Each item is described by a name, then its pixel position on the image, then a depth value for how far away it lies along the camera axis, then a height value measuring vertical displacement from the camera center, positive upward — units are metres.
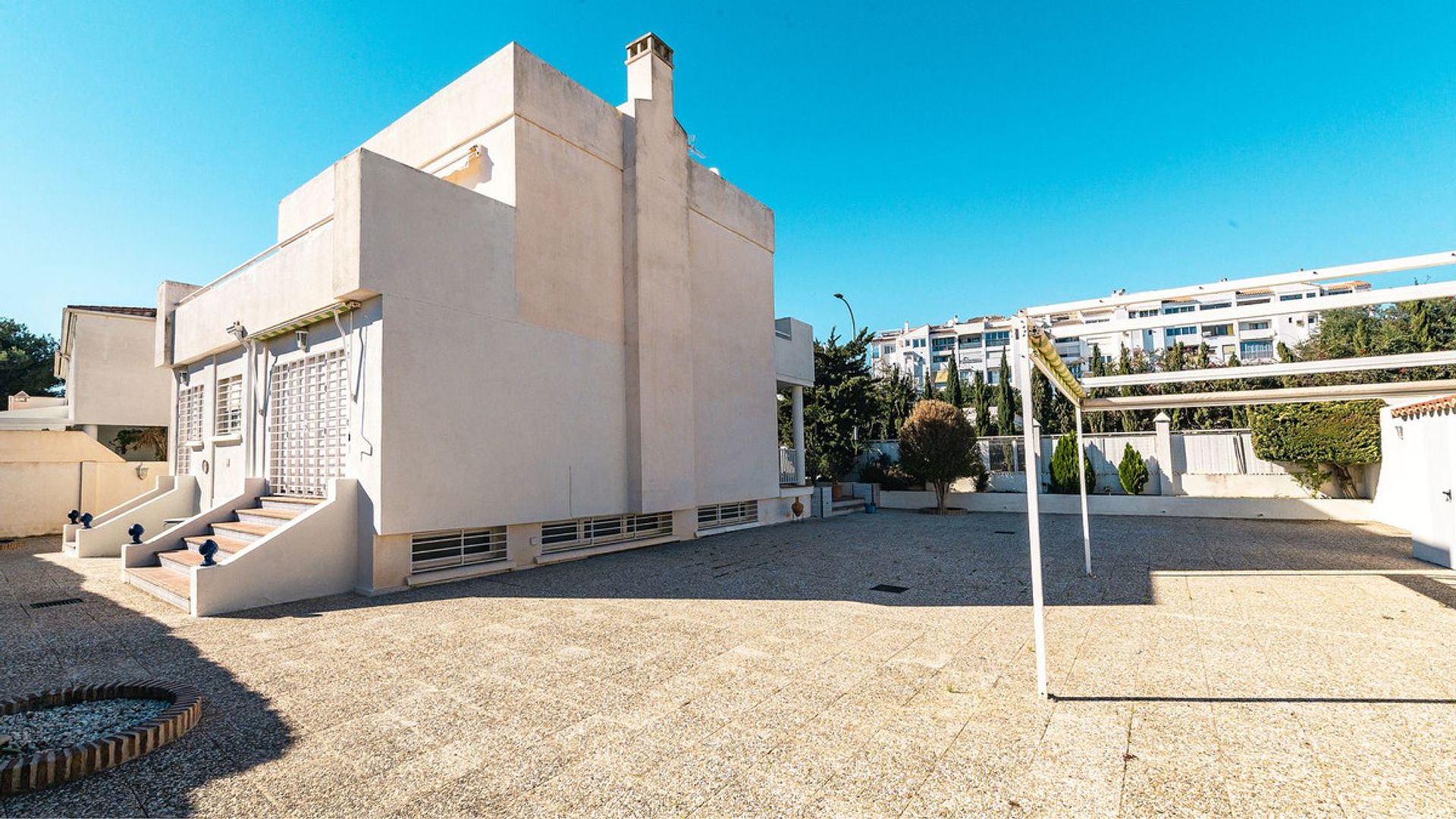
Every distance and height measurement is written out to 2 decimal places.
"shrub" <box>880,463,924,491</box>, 20.81 -1.26
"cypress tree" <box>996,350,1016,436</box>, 28.12 +1.17
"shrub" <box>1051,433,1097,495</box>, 19.09 -0.86
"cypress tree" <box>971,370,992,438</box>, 27.53 +1.61
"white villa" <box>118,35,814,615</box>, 8.20 +1.58
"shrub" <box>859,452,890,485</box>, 21.61 -0.89
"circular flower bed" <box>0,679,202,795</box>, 3.23 -1.55
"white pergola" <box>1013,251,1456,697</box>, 4.48 +0.76
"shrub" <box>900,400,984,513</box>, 18.86 -0.17
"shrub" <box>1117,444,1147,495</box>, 18.50 -1.14
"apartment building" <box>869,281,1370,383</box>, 49.34 +8.73
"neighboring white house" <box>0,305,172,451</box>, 16.62 +2.35
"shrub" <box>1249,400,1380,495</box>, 15.38 -0.20
